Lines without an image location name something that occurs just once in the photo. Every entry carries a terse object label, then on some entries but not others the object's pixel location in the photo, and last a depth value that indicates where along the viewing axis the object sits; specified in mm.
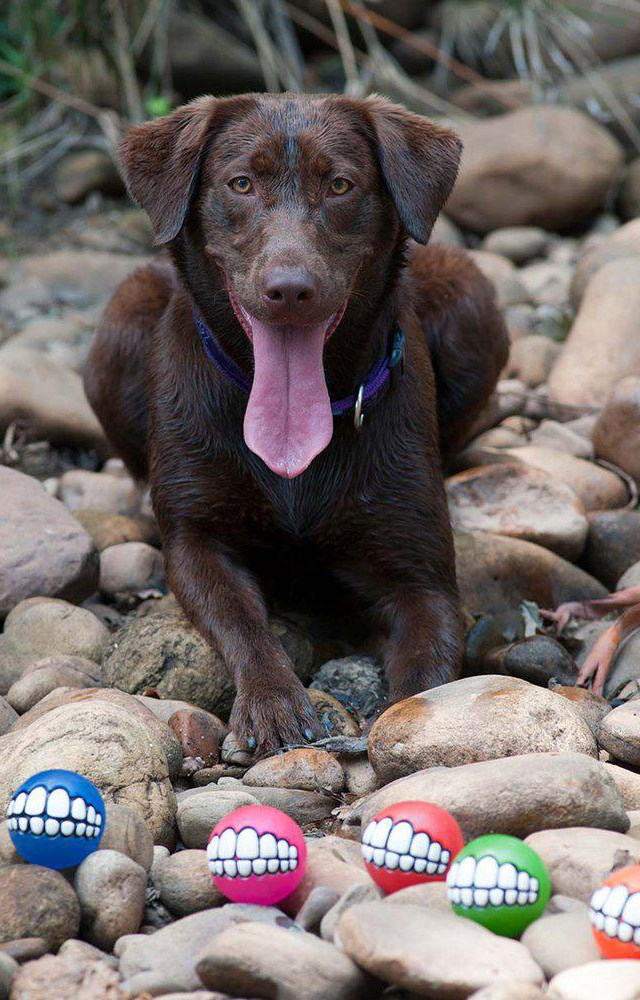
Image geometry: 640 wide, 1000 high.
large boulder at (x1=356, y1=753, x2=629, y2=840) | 5109
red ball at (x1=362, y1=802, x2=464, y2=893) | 4777
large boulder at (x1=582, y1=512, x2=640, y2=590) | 9406
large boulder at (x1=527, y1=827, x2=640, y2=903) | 4809
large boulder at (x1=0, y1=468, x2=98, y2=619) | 8281
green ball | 4461
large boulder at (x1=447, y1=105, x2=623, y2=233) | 16562
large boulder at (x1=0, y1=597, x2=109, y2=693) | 7676
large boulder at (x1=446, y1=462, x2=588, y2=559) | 9242
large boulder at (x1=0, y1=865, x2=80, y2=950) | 4648
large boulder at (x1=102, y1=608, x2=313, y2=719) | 7242
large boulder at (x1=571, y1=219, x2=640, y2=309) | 13930
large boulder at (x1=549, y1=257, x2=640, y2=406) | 12023
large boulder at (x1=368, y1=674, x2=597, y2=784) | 5852
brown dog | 7363
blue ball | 4852
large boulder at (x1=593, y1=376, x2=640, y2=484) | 10406
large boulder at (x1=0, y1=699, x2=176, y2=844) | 5527
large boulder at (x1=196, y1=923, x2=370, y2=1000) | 4121
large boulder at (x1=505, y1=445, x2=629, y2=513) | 10219
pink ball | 4793
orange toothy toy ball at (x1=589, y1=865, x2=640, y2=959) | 4227
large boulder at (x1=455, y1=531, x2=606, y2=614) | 8781
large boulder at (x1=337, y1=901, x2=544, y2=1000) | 4059
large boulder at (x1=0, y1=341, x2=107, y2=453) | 10922
